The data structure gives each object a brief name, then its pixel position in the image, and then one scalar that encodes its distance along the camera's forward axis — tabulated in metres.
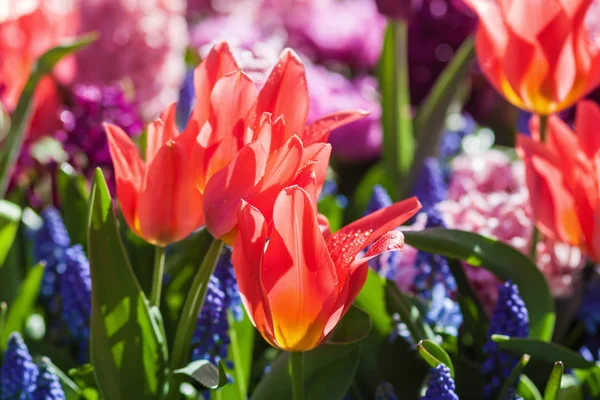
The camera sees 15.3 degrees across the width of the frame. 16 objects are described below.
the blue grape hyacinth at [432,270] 1.13
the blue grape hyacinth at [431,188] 1.26
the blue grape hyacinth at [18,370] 1.06
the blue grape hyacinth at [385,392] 1.06
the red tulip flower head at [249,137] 0.97
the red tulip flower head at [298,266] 0.95
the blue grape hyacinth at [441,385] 0.99
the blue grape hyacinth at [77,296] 1.11
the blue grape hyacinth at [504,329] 1.06
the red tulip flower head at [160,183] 1.00
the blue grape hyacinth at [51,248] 1.18
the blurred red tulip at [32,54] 1.37
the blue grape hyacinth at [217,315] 1.05
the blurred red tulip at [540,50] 1.10
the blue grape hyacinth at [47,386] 1.04
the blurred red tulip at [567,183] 1.07
